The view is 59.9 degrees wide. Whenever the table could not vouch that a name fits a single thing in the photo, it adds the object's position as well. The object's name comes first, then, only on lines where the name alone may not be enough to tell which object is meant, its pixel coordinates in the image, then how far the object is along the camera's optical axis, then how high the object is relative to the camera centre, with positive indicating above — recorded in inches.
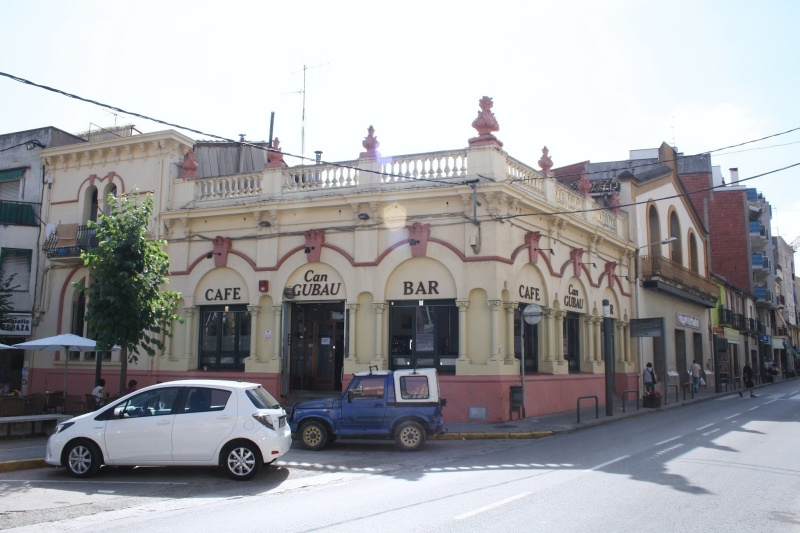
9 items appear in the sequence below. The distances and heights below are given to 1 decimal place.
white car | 441.4 -48.7
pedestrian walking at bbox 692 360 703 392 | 1341.0 -33.5
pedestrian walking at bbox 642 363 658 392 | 1035.3 -34.0
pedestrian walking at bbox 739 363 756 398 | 1238.9 -37.9
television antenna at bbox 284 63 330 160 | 1150.8 +359.8
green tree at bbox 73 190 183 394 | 665.0 +72.0
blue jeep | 579.2 -46.9
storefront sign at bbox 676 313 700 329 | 1400.1 +73.1
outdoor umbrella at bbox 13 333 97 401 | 761.6 +13.5
